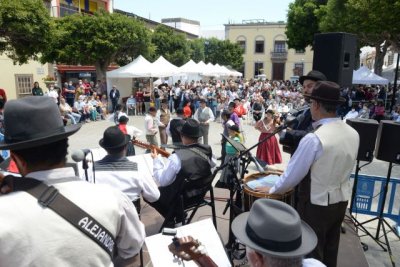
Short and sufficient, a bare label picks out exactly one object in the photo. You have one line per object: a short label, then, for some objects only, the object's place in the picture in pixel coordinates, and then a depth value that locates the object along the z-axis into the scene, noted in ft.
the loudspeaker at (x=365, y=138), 15.17
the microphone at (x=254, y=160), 13.12
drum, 11.13
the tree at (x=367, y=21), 45.43
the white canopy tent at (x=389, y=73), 75.24
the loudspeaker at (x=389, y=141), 14.55
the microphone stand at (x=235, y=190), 12.41
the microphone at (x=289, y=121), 11.84
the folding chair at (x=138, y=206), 12.31
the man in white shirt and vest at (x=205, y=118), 31.01
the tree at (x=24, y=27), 37.70
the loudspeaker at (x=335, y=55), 17.88
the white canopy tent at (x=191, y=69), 69.35
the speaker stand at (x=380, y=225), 15.10
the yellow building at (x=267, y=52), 189.06
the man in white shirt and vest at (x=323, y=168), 9.82
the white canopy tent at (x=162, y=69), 55.62
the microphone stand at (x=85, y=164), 9.31
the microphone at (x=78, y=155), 8.46
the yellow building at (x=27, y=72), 67.15
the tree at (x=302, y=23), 98.58
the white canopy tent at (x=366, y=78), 58.65
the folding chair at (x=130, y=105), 59.16
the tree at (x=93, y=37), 66.33
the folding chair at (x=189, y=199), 13.23
